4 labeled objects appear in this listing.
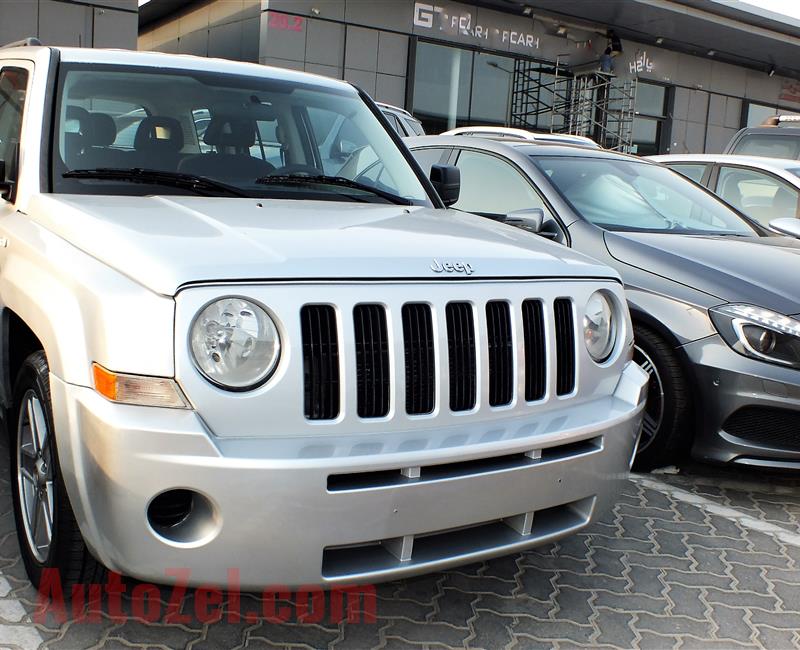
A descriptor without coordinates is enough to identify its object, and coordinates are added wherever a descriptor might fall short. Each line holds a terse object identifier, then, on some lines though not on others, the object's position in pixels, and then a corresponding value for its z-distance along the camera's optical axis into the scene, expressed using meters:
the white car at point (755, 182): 7.13
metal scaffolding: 25.88
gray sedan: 4.08
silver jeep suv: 2.26
